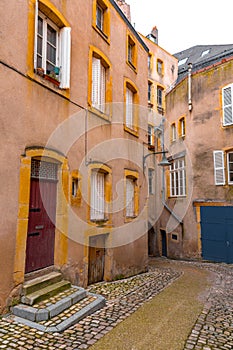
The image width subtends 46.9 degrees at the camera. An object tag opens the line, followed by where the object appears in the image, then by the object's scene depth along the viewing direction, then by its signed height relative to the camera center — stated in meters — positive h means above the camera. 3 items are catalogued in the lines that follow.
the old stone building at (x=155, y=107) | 18.30 +7.77
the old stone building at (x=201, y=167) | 12.16 +1.71
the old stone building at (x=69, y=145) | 4.70 +1.28
